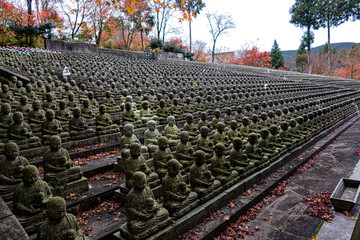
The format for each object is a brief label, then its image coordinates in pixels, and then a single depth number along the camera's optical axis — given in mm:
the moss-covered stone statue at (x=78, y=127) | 5852
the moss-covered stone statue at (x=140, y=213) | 2986
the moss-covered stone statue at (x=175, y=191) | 3531
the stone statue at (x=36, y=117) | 5955
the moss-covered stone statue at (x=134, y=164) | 3783
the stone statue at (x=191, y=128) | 6135
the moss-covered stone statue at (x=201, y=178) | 4032
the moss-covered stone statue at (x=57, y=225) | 2492
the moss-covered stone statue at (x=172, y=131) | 5816
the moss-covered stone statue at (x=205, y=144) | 5281
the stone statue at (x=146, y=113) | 7592
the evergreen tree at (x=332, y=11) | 36812
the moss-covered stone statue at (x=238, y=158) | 5031
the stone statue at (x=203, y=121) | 6613
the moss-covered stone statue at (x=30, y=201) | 2996
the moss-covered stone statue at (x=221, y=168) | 4496
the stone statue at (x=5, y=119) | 5334
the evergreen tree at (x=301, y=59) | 44812
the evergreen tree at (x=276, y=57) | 44531
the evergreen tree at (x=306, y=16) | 38500
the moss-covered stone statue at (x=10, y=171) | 3500
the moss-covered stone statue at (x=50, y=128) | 5414
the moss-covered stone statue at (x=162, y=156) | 4293
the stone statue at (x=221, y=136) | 5746
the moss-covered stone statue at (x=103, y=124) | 6289
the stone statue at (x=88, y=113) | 6844
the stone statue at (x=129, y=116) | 6973
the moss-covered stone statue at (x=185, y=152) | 4757
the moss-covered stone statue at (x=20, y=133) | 4961
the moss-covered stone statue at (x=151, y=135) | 5223
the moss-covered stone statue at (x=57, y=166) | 3859
